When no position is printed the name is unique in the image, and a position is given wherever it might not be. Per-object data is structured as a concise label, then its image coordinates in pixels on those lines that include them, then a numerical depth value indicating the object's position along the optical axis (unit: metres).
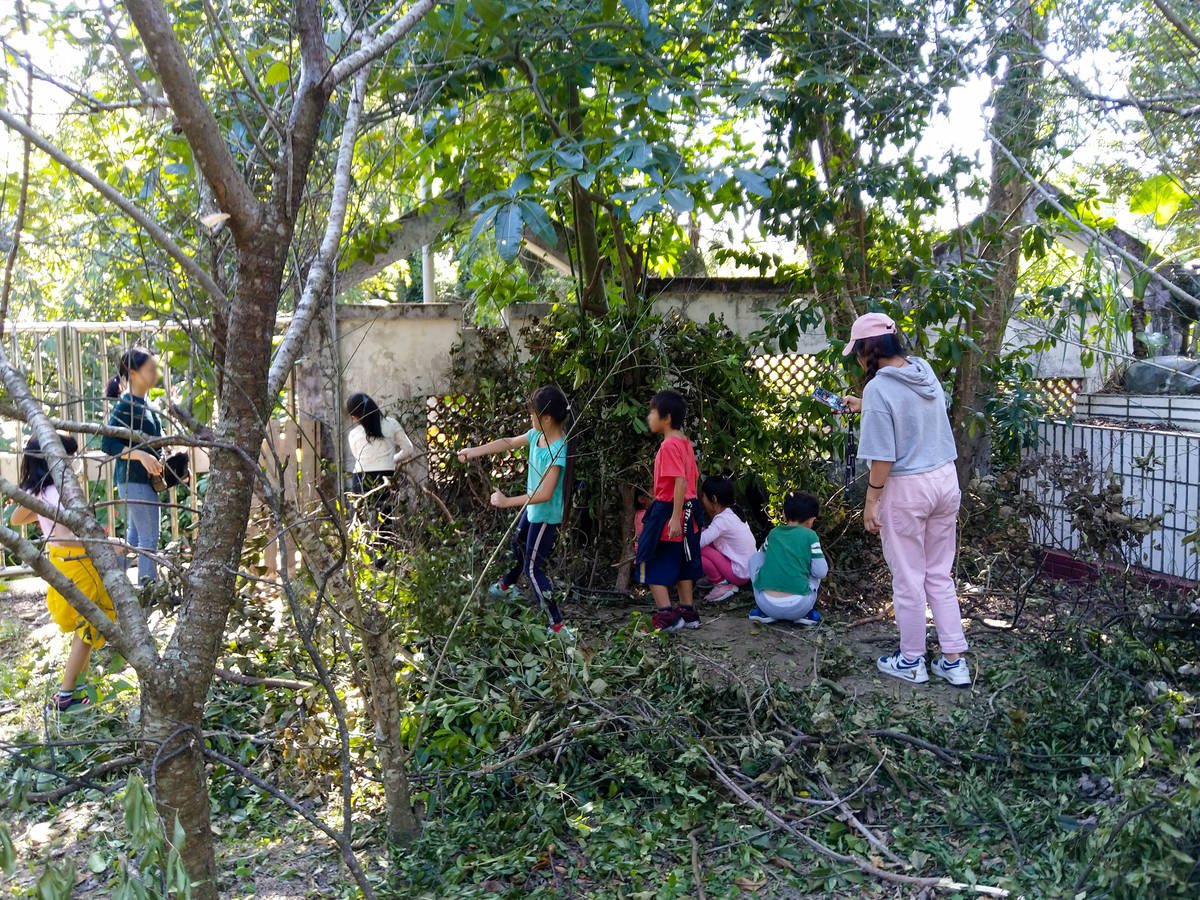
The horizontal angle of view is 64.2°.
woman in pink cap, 4.62
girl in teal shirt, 5.06
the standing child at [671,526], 5.46
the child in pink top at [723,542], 6.23
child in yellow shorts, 4.13
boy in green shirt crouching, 5.63
